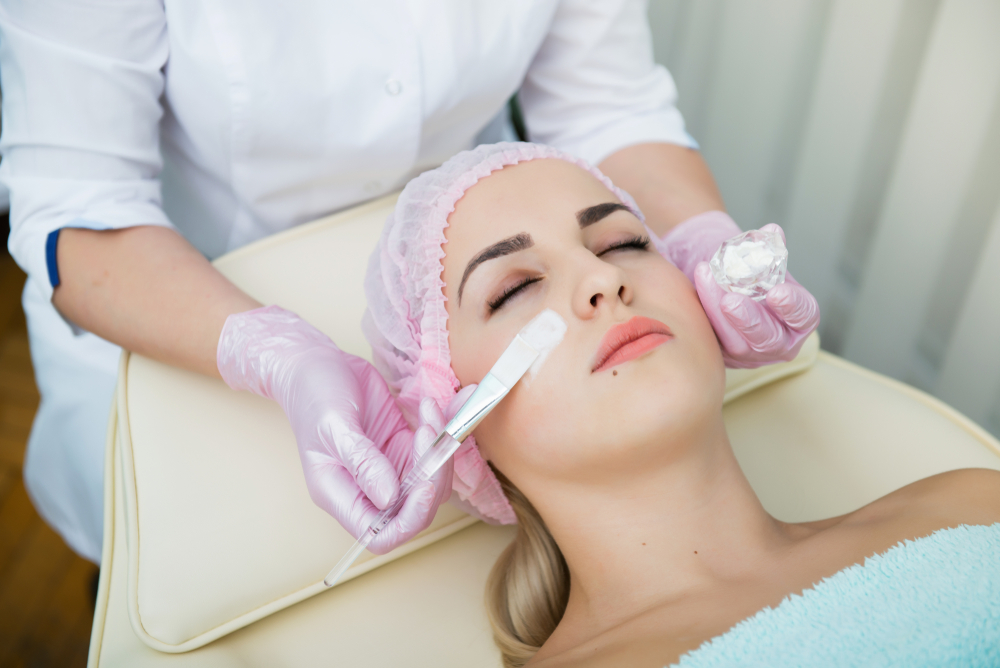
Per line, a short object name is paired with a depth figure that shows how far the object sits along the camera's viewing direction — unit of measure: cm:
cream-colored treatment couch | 106
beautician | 110
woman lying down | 85
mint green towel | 80
